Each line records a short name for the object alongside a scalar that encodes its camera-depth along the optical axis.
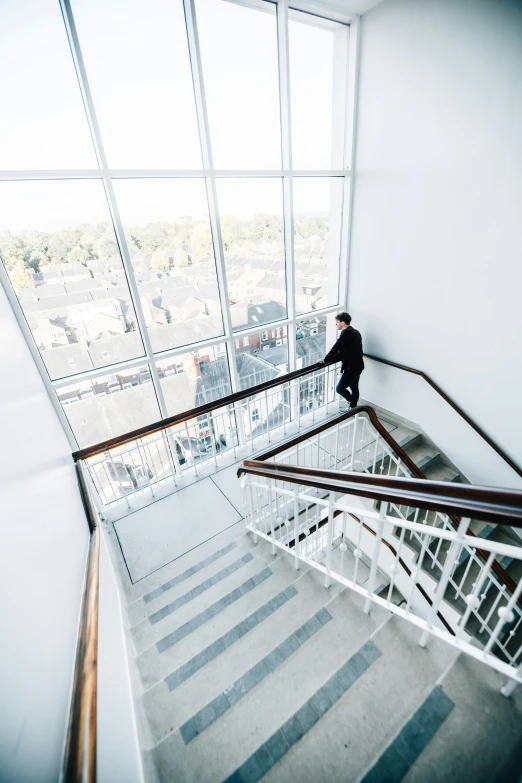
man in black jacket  4.08
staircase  1.32
